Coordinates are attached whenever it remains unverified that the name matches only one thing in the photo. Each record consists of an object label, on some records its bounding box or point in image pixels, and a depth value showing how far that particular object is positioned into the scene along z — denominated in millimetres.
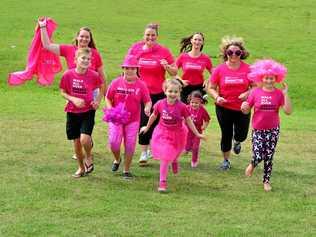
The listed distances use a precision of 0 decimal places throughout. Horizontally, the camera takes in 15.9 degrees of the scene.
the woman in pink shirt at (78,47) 16053
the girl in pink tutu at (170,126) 15056
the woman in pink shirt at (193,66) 18456
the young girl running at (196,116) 17638
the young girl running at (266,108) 14890
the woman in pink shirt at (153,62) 17242
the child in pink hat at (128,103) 15567
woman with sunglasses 16487
